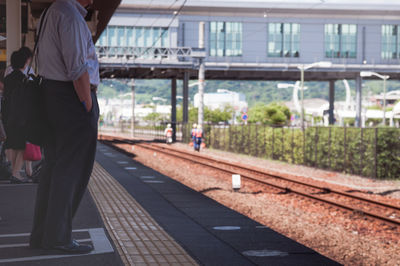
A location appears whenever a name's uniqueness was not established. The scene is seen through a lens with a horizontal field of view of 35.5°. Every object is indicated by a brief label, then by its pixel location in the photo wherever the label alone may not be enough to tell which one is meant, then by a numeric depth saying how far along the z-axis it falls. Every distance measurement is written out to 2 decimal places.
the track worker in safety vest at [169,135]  49.88
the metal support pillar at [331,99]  64.56
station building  61.50
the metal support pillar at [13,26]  12.66
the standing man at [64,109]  4.21
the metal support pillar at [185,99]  56.79
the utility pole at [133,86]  62.38
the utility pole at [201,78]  44.35
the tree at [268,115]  71.63
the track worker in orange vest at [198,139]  38.57
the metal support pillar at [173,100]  60.41
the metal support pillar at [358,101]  58.16
